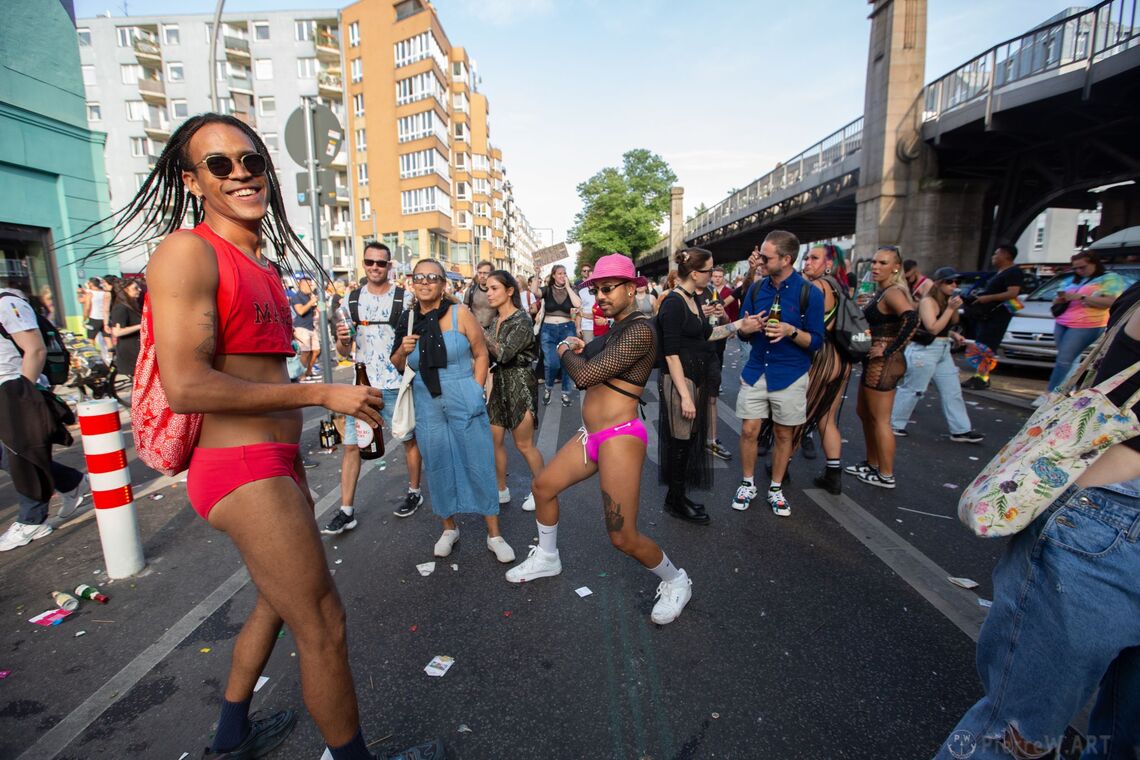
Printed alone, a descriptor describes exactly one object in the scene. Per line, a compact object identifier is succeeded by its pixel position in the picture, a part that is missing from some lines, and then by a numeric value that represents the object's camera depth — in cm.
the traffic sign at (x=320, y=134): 686
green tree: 5984
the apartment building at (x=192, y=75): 4138
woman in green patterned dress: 453
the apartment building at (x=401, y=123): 4125
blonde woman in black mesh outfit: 488
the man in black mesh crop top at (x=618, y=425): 288
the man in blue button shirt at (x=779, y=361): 427
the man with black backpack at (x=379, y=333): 453
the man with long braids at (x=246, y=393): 152
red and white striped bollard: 350
